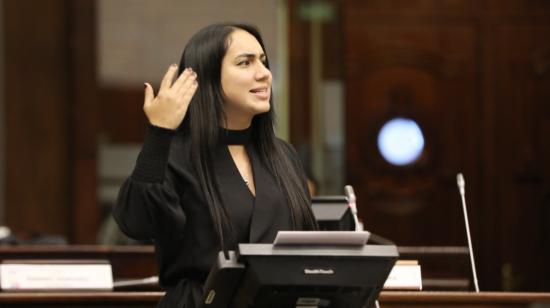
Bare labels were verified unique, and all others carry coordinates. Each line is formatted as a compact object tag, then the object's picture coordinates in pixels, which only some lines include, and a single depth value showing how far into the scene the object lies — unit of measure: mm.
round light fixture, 15414
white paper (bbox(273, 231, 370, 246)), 6137
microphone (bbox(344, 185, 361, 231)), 7887
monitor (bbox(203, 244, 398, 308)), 6123
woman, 6365
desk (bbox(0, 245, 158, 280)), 10777
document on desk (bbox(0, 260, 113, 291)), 8136
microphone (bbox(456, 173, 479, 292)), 8335
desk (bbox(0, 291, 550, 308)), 7700
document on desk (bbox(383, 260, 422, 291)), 7995
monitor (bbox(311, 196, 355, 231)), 8227
